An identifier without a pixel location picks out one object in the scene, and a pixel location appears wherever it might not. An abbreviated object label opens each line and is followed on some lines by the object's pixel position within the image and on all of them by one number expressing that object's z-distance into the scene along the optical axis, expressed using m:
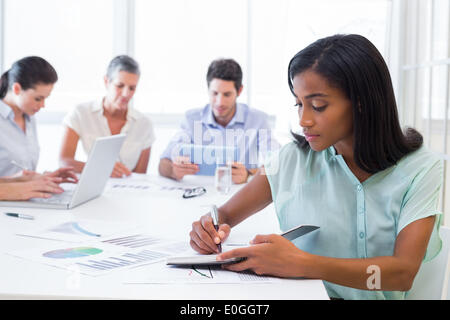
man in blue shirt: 2.85
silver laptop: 1.71
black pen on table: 1.54
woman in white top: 2.92
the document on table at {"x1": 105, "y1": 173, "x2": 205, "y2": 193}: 2.12
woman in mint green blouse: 1.05
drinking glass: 2.11
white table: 0.87
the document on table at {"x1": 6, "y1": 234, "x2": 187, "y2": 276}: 1.03
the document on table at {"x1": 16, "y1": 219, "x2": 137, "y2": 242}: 1.28
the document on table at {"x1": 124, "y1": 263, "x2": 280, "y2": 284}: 0.94
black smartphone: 1.06
